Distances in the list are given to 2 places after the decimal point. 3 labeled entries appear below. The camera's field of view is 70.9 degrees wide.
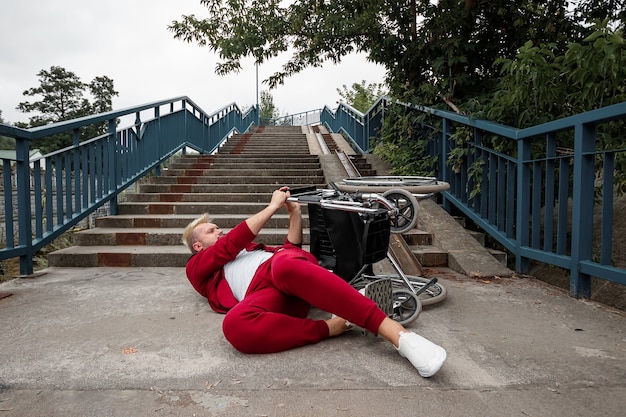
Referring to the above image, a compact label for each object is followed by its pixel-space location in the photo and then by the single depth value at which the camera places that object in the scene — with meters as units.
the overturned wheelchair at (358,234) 2.38
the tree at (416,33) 5.50
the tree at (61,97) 37.31
